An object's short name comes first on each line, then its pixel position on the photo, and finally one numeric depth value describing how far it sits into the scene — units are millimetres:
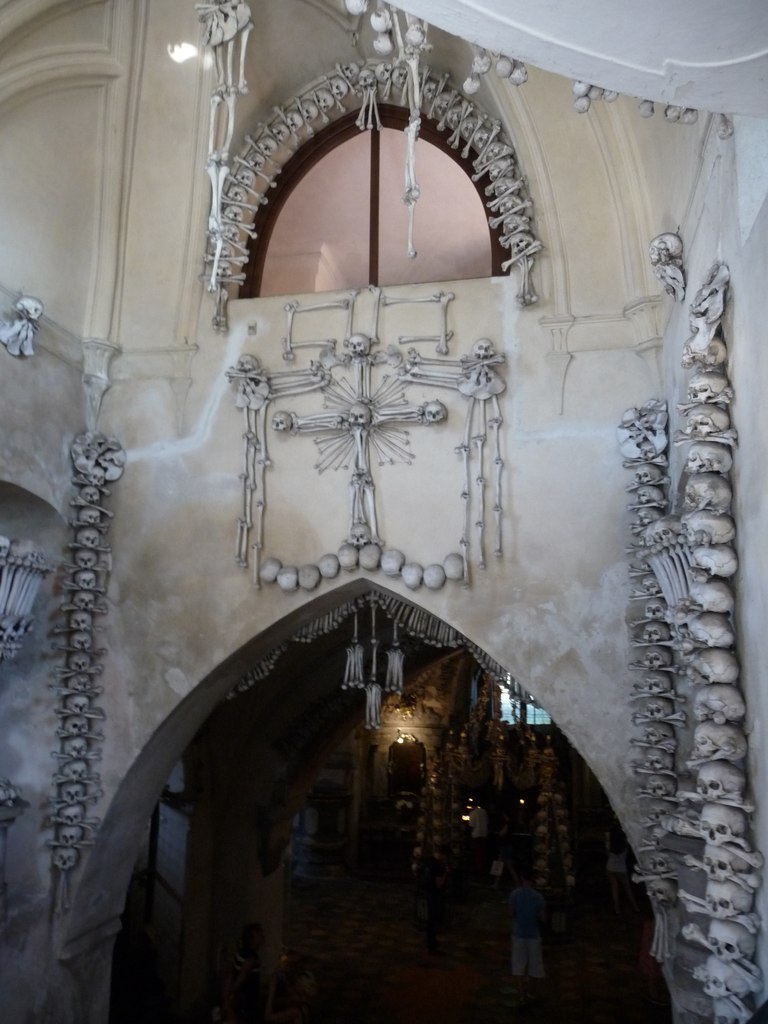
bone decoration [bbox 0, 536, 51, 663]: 3836
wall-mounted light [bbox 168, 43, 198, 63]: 4492
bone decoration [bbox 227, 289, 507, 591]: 4129
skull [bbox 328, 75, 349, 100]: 4785
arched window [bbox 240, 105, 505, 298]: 4793
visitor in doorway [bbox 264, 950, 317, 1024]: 5316
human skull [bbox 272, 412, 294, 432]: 4371
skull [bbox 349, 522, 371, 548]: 4160
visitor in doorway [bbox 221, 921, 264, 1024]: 5152
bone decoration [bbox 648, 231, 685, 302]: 3250
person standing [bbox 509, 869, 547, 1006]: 6550
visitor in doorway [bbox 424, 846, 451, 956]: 8273
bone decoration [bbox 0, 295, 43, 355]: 4031
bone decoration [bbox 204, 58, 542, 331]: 4277
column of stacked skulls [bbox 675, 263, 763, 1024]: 2268
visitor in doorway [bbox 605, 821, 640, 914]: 9562
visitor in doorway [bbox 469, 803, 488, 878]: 11742
